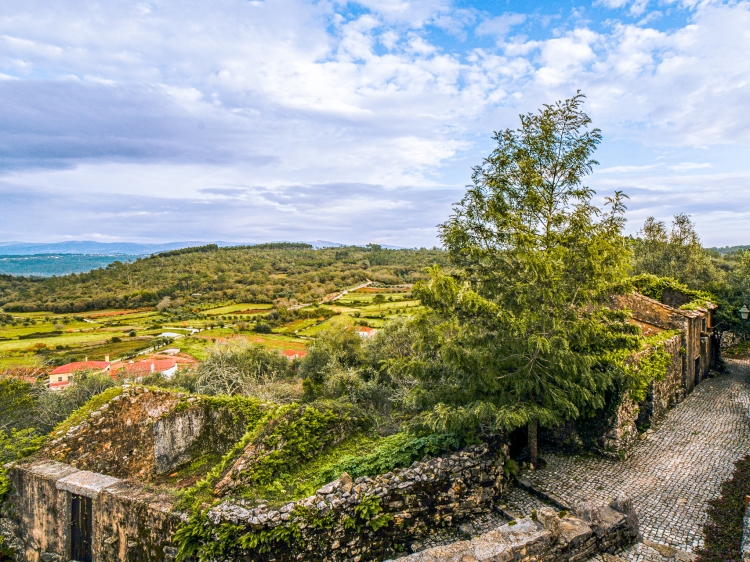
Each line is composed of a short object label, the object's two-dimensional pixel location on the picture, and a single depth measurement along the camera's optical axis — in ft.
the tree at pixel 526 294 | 28.89
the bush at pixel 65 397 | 65.87
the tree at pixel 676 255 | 101.24
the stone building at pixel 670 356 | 37.07
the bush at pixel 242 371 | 85.97
